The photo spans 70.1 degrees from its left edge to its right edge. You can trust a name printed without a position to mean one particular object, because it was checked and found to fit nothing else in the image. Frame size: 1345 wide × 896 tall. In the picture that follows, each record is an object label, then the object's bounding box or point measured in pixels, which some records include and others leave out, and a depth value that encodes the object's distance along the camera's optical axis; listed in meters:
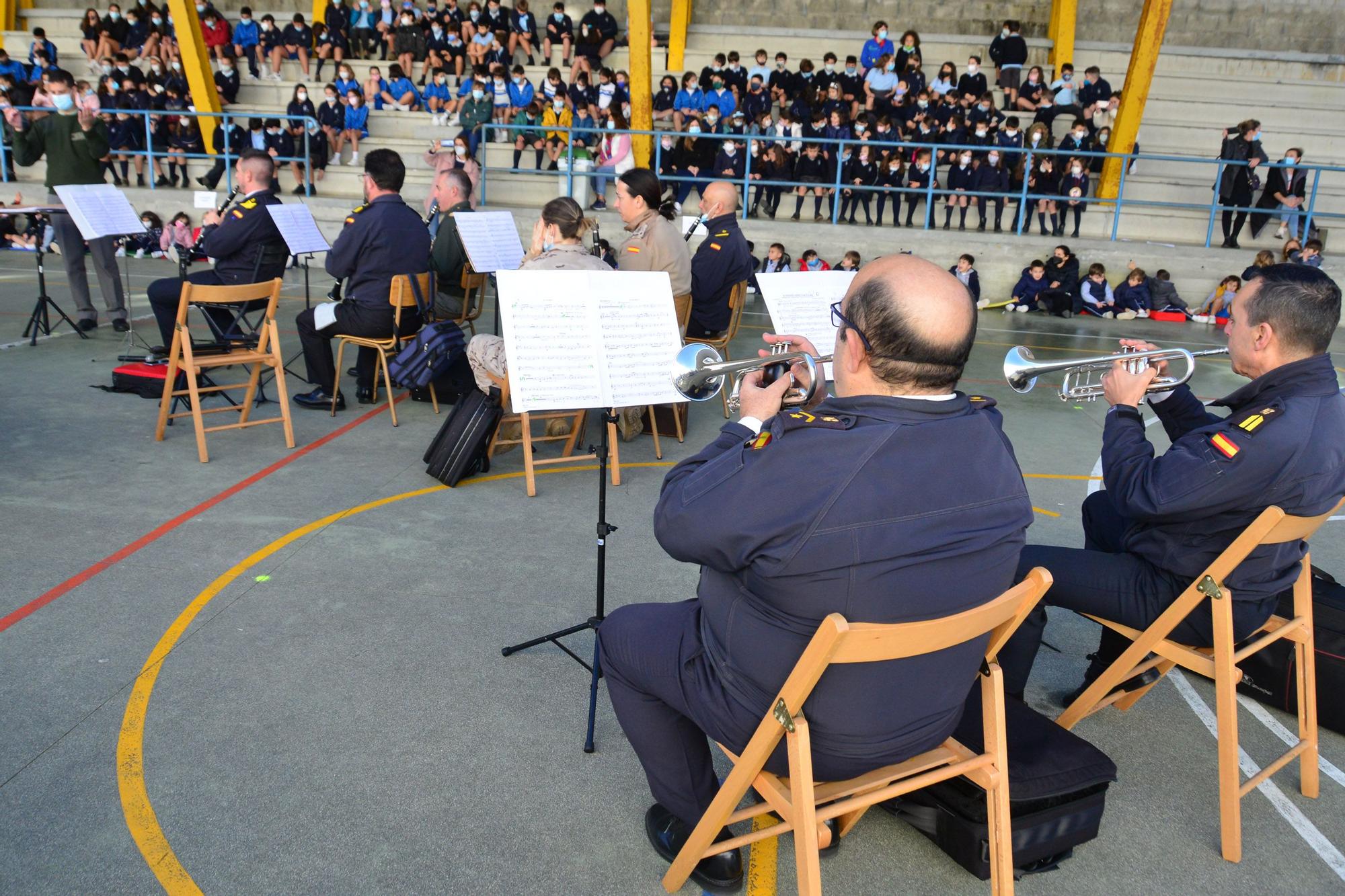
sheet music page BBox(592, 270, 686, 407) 3.35
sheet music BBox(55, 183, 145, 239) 6.25
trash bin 13.92
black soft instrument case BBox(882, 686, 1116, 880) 2.39
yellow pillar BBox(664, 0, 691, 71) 16.88
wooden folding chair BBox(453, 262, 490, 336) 6.64
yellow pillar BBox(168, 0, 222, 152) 14.48
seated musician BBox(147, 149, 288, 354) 5.88
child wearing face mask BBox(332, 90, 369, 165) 15.42
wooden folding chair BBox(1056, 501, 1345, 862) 2.53
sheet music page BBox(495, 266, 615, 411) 3.32
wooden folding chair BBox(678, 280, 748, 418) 6.43
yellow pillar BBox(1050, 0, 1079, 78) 15.96
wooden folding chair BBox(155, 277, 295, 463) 5.03
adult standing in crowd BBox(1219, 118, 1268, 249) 12.70
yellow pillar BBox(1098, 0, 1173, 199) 12.61
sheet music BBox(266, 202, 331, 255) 5.89
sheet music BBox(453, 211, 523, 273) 6.27
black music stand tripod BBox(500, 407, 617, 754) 3.11
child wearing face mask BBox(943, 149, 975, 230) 13.14
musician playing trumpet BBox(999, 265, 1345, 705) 2.59
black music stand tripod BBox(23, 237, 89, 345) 7.23
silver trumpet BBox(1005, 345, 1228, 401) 3.01
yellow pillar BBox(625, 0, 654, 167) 12.65
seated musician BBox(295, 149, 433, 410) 5.82
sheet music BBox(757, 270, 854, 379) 4.02
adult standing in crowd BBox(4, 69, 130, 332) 7.56
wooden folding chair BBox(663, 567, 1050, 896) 1.77
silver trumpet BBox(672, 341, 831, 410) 2.38
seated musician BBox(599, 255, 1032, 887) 1.81
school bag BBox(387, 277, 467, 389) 5.77
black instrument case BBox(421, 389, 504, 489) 4.88
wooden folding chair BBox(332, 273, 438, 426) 5.73
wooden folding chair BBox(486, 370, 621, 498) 4.81
